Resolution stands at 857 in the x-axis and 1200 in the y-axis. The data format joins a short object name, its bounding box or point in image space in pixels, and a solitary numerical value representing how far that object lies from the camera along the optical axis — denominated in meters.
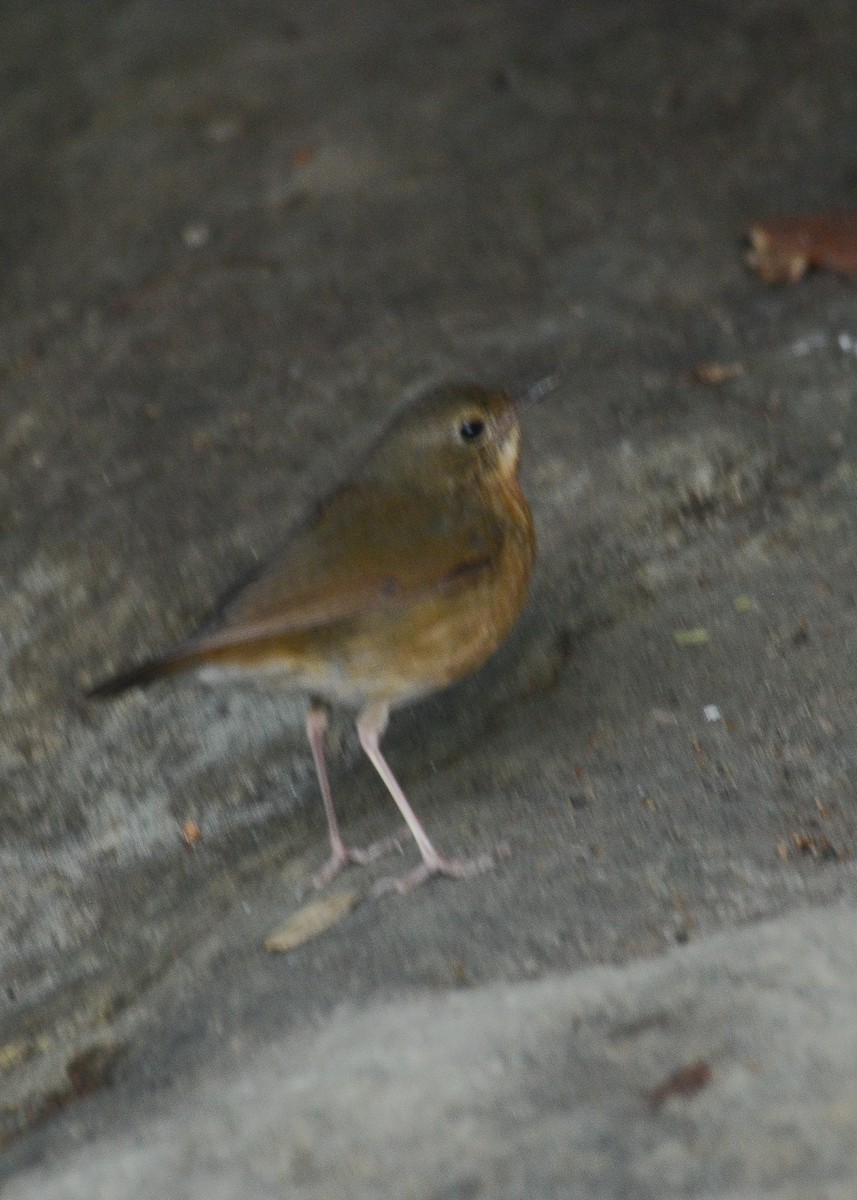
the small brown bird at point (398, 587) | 7.37
